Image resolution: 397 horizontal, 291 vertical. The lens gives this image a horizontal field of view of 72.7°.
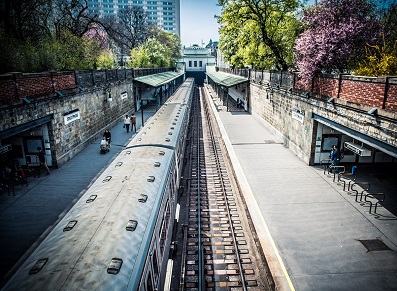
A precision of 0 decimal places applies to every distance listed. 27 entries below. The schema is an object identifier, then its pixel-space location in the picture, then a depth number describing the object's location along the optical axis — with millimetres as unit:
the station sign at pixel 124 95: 25969
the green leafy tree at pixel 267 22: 21953
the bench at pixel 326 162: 15185
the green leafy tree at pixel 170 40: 70100
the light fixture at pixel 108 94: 21886
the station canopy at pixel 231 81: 30009
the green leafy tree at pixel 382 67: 10438
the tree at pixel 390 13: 21383
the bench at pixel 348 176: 13242
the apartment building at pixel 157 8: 122812
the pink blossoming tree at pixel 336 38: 13586
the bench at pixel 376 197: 11080
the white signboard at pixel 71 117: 15214
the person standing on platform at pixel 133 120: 22141
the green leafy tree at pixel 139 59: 41094
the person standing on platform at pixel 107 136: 17745
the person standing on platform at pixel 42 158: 13445
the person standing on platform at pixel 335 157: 13945
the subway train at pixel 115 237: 3998
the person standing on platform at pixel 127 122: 21831
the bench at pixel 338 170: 13886
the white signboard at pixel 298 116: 15787
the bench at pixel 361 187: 11758
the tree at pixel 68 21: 25669
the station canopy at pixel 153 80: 29298
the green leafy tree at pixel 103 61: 29822
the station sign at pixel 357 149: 10978
